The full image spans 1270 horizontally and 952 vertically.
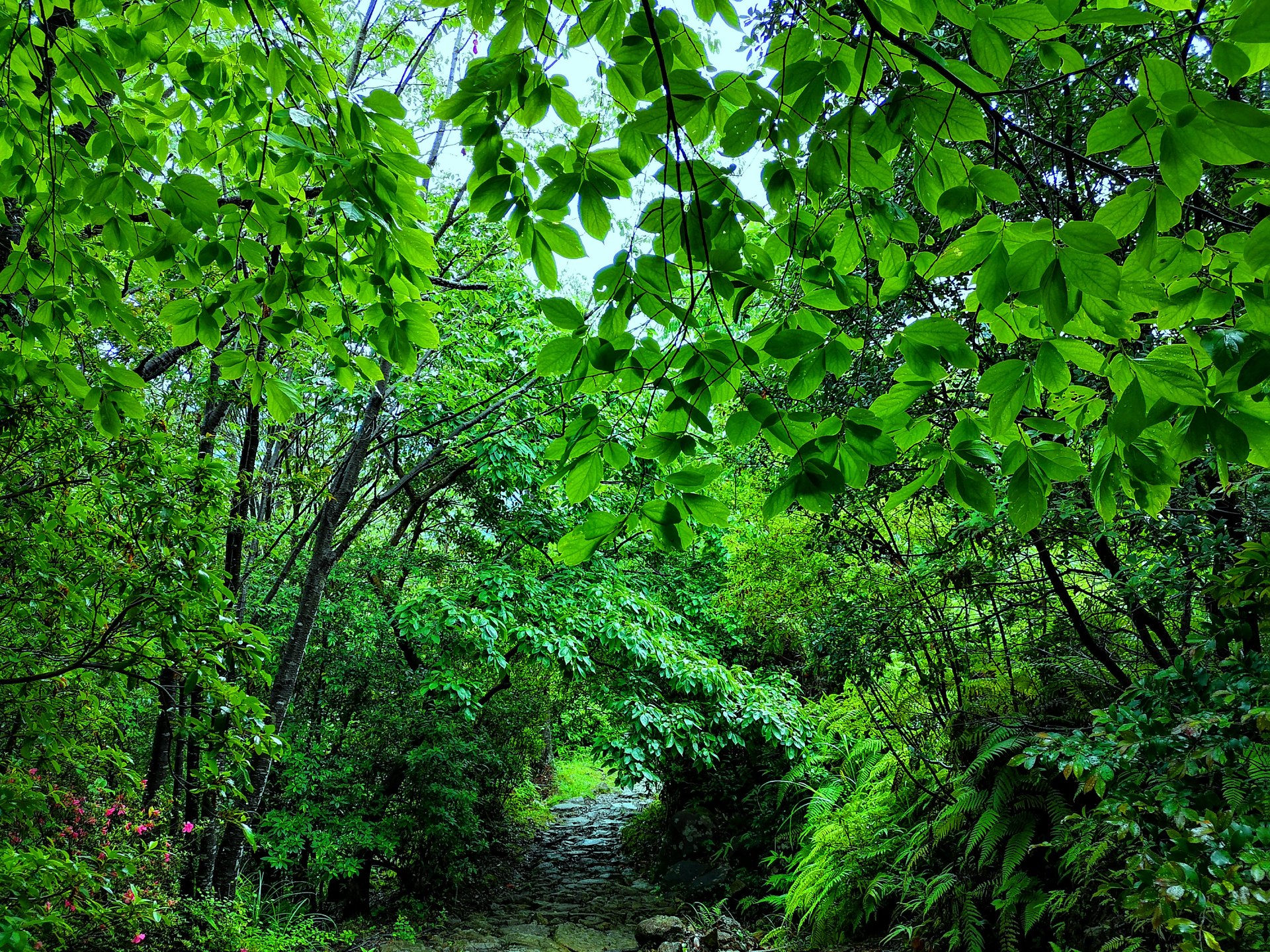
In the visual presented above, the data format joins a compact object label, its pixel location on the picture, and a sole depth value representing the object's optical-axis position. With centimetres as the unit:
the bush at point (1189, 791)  185
